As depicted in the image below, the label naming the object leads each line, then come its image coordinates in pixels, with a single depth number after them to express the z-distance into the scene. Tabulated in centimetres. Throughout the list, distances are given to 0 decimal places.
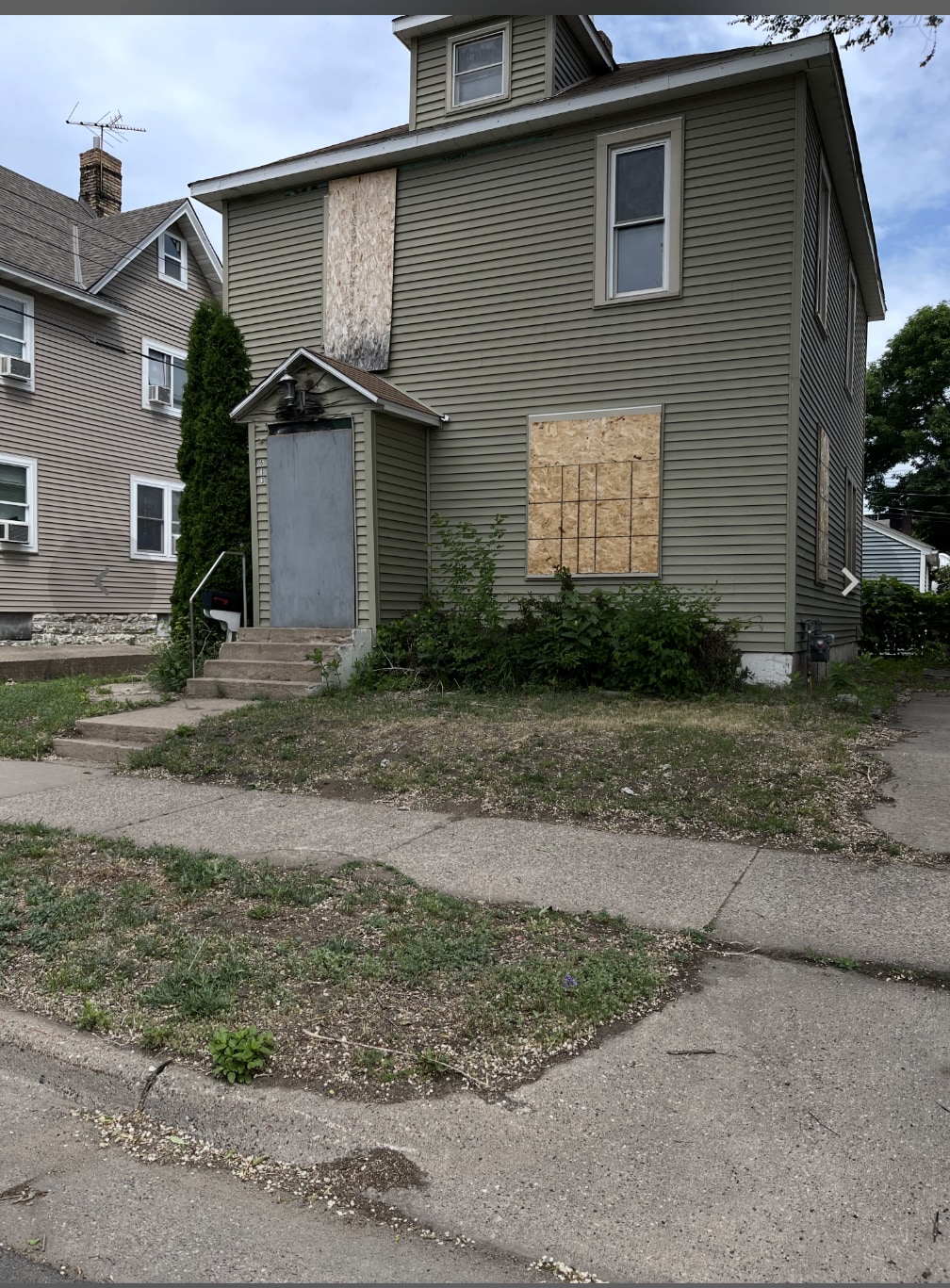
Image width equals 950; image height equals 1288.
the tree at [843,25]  566
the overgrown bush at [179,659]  1059
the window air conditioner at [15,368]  1832
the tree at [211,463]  1177
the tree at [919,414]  3972
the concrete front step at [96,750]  787
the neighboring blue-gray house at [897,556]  3819
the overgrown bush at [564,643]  959
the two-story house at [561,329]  1016
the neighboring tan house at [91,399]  1877
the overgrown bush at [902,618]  2128
